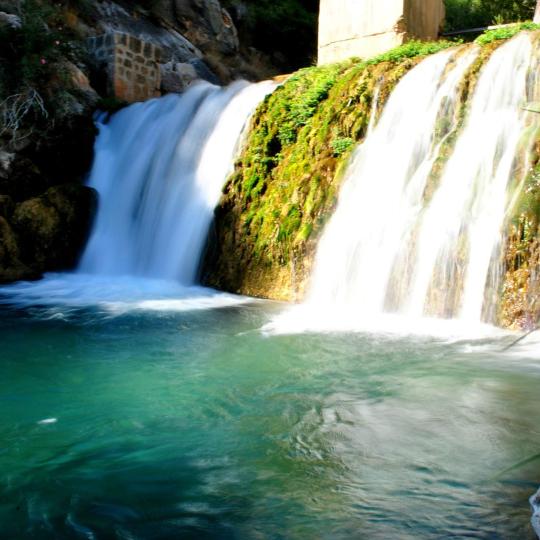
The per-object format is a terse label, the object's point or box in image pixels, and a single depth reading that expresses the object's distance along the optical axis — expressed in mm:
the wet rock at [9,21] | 13562
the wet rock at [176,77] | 19156
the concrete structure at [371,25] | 12844
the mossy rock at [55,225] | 11758
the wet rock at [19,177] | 12273
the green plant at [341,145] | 9719
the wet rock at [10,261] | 10844
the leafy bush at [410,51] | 10594
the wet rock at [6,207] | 11742
